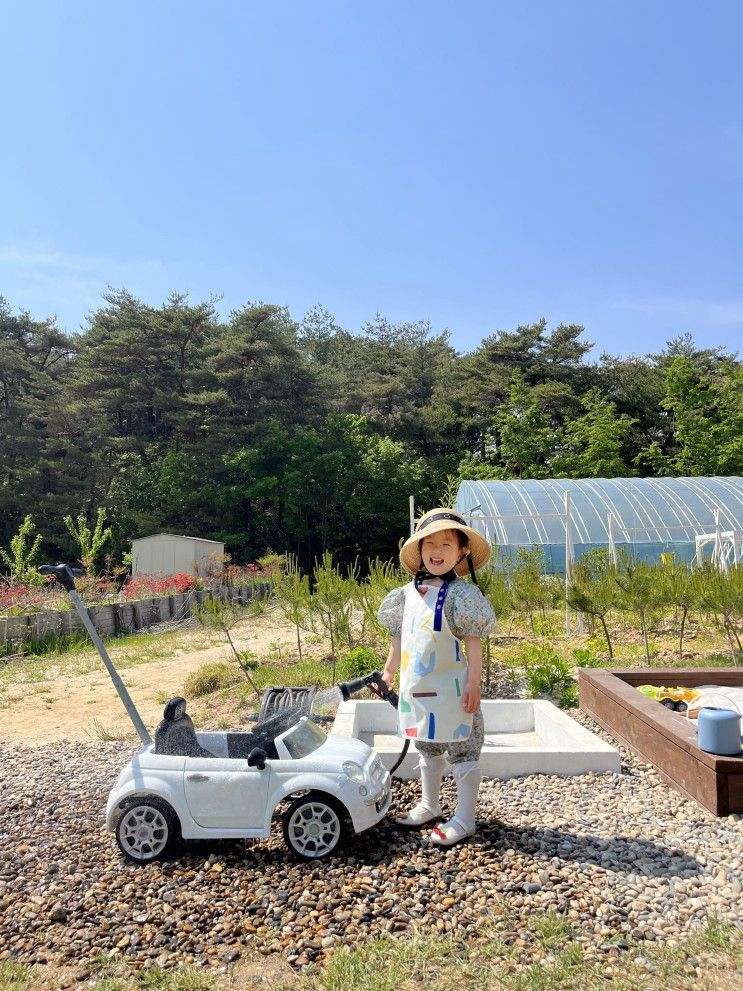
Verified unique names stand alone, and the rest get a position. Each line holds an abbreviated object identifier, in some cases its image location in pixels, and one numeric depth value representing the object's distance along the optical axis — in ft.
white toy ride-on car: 10.44
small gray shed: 62.49
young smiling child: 10.80
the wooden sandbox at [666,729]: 11.65
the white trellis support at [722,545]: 39.65
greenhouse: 49.88
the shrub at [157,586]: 48.30
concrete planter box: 14.01
